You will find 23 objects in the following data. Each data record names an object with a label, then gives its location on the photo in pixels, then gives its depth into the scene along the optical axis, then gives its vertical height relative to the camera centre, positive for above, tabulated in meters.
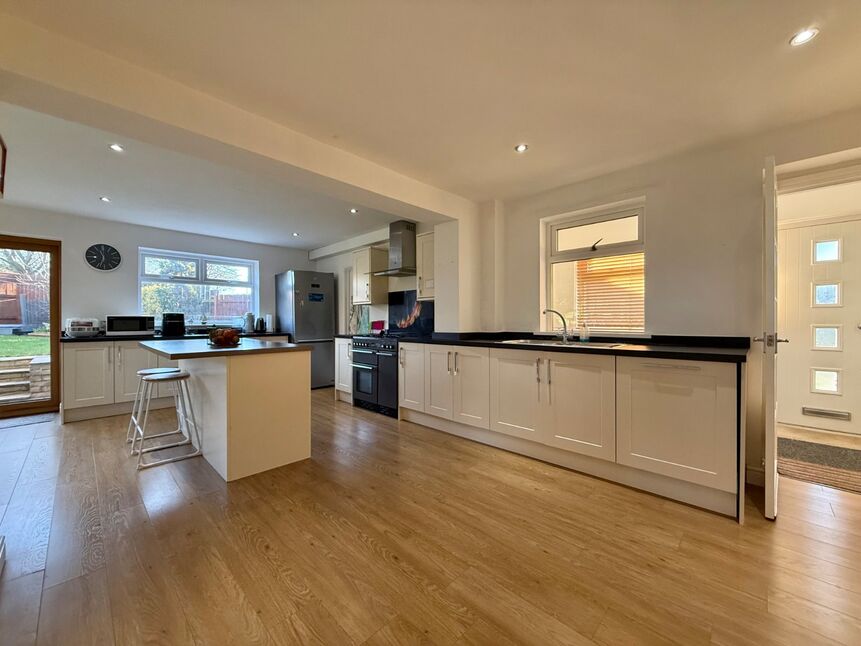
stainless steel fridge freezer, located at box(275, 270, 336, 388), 5.52 +0.14
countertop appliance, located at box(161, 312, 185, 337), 4.59 -0.03
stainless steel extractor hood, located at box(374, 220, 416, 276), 4.31 +0.93
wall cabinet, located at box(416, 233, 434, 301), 4.15 +0.67
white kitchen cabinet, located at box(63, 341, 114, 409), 3.83 -0.59
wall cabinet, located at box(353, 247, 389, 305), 4.90 +0.62
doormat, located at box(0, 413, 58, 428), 3.76 -1.09
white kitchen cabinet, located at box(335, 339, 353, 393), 4.68 -0.60
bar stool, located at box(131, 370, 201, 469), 2.72 -0.83
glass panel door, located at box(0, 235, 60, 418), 3.99 -0.04
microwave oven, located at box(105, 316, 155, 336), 4.23 -0.04
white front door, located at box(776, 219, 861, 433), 3.15 -0.04
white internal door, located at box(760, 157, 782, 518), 1.91 -0.10
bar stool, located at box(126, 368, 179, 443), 2.91 -0.42
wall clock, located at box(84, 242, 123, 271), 4.39 +0.85
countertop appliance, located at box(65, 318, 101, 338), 3.98 -0.05
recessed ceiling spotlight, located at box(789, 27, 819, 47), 1.52 +1.26
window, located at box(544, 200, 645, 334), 3.00 +0.49
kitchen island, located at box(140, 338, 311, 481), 2.41 -0.61
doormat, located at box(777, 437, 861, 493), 2.36 -1.08
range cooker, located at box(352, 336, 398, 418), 3.96 -0.63
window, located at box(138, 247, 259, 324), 4.91 +0.57
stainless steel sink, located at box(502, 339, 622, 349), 3.30 -0.20
